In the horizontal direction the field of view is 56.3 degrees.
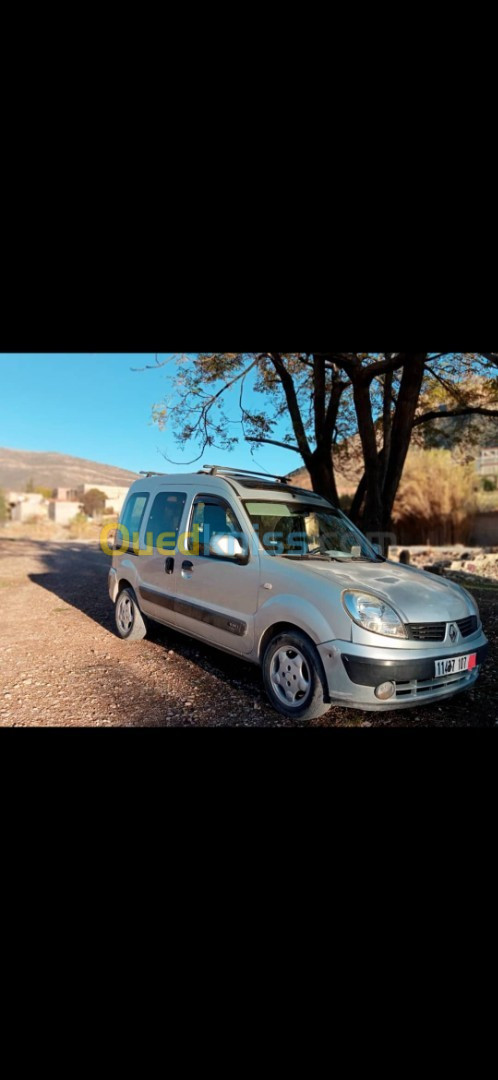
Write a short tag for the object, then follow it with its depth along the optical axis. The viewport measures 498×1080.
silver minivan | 2.52
